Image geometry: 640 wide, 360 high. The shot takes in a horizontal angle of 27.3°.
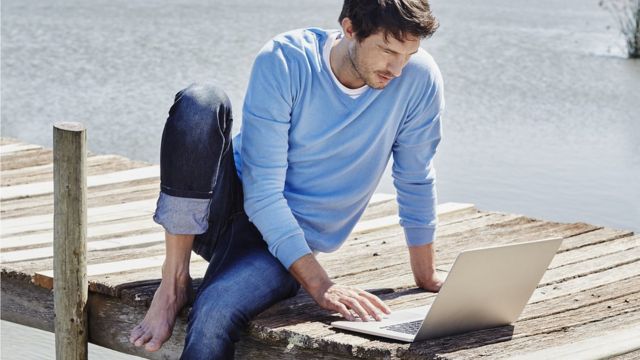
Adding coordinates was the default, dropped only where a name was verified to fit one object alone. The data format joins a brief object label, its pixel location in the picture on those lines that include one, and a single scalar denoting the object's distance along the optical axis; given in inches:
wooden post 136.9
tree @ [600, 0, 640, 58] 481.7
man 123.0
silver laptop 116.6
